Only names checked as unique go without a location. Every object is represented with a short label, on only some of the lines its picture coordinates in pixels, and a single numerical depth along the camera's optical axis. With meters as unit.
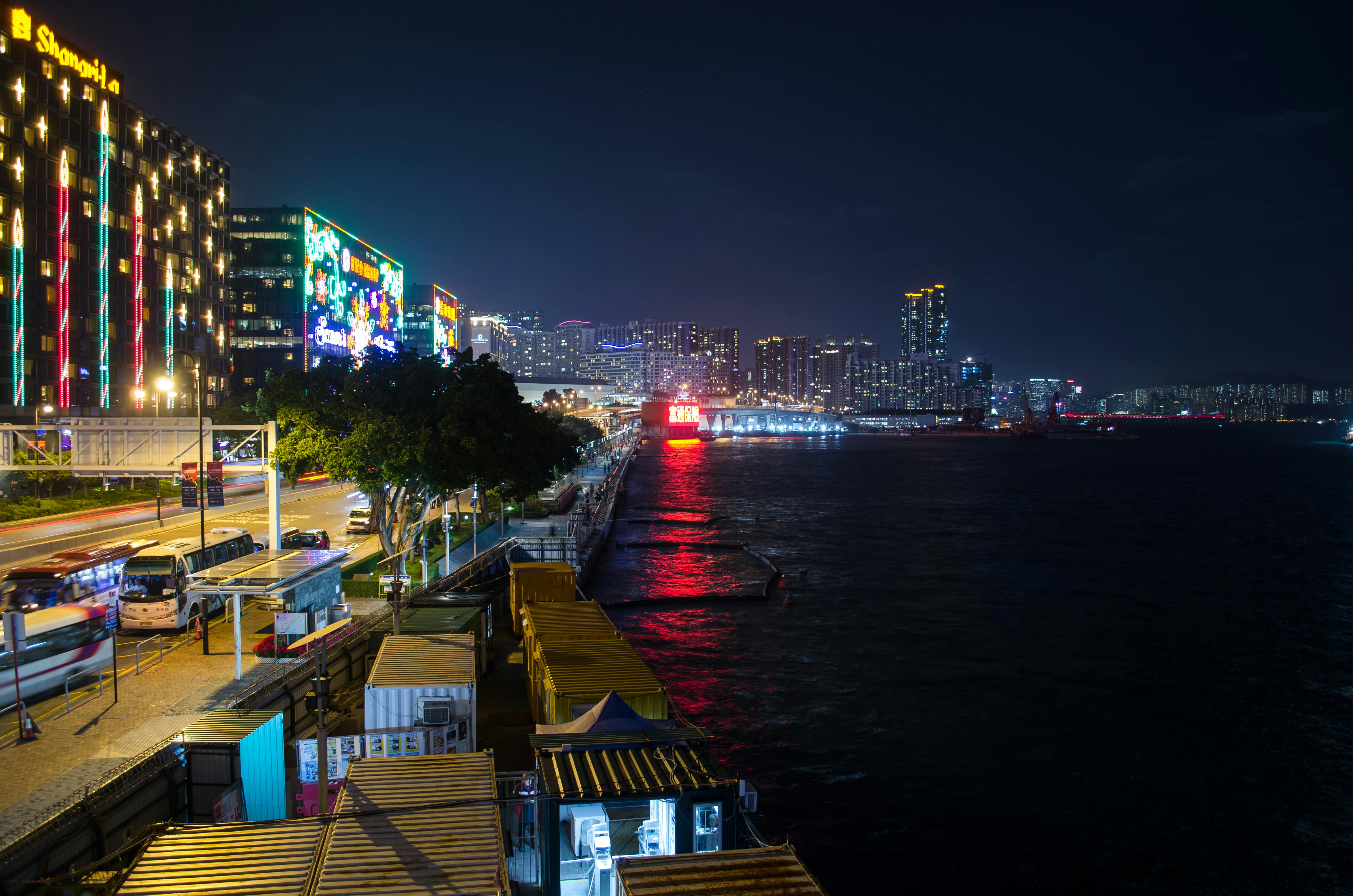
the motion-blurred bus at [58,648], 15.16
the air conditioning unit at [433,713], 14.20
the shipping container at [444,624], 19.83
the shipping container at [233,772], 11.90
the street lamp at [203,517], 18.38
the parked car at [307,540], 31.98
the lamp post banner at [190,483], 20.91
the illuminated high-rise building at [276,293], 103.81
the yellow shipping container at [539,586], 26.31
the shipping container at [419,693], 14.14
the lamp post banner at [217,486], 23.64
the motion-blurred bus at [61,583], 19.72
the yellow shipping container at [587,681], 15.53
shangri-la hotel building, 60.09
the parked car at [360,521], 37.03
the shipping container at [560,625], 19.25
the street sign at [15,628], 13.53
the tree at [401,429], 25.56
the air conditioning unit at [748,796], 12.98
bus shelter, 16.75
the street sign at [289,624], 18.42
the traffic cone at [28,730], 13.44
